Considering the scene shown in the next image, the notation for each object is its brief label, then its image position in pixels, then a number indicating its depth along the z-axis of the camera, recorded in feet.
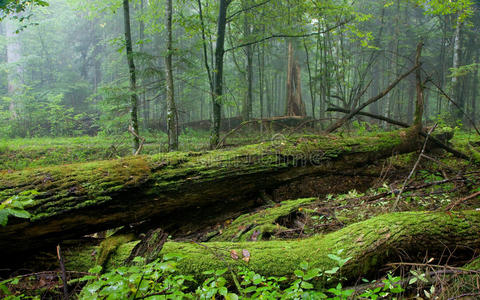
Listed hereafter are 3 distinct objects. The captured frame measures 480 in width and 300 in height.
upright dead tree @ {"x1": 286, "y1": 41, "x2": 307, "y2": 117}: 49.26
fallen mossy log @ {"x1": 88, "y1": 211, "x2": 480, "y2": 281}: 6.52
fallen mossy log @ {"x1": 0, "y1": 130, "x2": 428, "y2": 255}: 8.97
